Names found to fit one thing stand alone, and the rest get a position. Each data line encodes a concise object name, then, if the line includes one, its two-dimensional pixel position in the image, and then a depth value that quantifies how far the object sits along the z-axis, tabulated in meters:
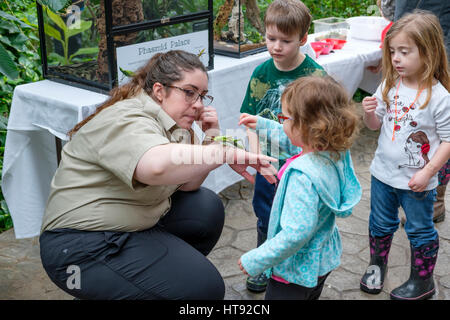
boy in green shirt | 2.35
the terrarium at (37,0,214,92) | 2.59
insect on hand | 2.07
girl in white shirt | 2.26
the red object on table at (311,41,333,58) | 3.84
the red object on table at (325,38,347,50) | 4.07
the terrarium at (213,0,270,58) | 3.36
